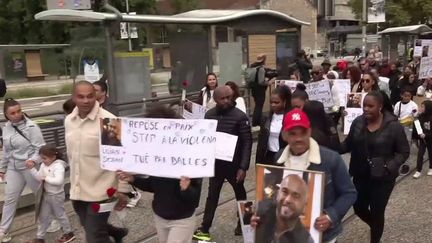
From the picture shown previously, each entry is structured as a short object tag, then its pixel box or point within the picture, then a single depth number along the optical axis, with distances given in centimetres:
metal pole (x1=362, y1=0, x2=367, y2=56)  3116
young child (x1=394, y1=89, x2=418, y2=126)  843
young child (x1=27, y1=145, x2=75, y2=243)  536
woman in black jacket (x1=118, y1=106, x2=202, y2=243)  371
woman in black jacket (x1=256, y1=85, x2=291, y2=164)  536
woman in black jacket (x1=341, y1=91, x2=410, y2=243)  453
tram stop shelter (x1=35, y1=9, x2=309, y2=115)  934
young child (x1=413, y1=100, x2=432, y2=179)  809
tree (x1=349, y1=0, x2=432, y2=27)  3438
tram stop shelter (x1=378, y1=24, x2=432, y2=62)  2034
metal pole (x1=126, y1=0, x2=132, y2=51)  1031
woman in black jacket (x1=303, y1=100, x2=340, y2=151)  528
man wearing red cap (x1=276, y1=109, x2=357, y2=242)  314
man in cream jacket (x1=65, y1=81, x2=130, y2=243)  400
